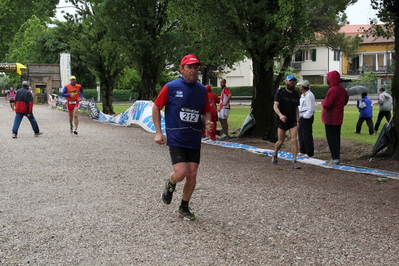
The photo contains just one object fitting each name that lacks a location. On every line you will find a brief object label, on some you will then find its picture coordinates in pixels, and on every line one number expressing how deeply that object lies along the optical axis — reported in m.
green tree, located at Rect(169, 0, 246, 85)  14.73
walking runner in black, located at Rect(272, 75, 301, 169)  10.08
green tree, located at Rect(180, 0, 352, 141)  12.98
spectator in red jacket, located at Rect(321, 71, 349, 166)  10.38
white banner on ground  19.86
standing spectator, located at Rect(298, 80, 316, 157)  12.02
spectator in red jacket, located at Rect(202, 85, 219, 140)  14.41
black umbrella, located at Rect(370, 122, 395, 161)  10.62
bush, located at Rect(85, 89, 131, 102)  67.69
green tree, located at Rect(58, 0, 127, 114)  29.22
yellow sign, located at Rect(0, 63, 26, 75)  51.14
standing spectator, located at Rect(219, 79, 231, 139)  16.33
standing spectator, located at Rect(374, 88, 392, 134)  17.66
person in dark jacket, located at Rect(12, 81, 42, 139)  16.41
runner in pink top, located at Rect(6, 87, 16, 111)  38.31
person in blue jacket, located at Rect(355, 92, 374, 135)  18.02
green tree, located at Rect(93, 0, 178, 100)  22.98
